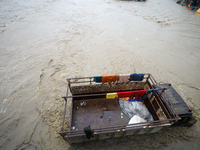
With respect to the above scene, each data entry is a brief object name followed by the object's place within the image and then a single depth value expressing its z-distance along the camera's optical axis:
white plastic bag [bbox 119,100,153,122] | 6.27
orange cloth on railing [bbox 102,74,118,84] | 6.28
